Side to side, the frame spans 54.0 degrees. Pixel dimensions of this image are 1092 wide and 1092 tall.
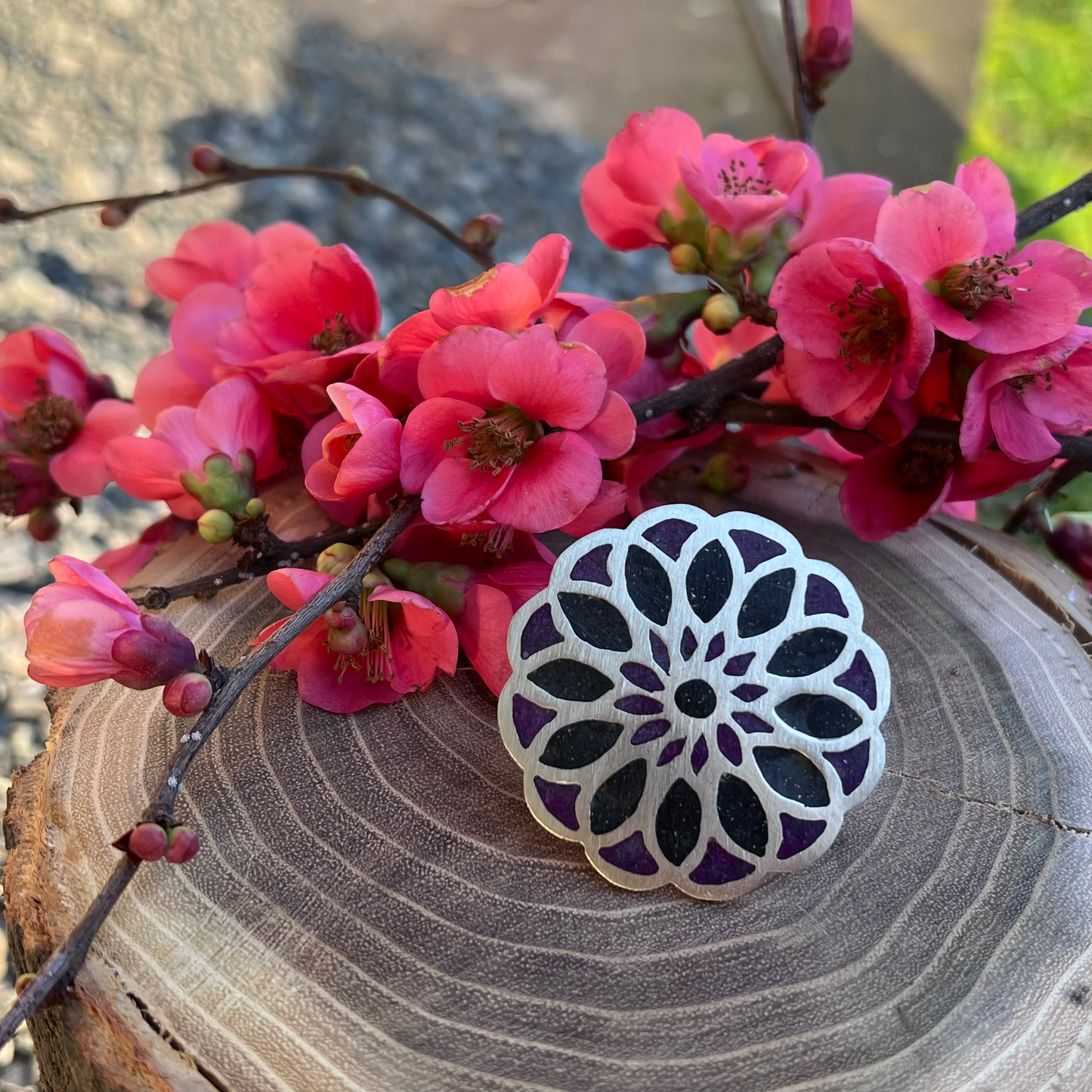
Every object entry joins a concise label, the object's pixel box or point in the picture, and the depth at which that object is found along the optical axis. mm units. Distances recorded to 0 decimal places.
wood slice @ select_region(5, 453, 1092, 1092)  126
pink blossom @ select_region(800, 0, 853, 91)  186
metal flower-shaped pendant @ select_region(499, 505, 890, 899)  142
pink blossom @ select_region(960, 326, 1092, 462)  151
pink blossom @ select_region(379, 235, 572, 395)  148
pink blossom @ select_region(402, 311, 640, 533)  143
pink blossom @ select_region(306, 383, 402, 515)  140
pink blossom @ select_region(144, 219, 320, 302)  199
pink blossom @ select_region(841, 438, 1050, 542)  174
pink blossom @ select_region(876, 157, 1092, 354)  152
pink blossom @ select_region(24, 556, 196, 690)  130
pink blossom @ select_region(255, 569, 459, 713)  152
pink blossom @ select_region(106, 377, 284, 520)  162
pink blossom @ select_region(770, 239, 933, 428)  156
